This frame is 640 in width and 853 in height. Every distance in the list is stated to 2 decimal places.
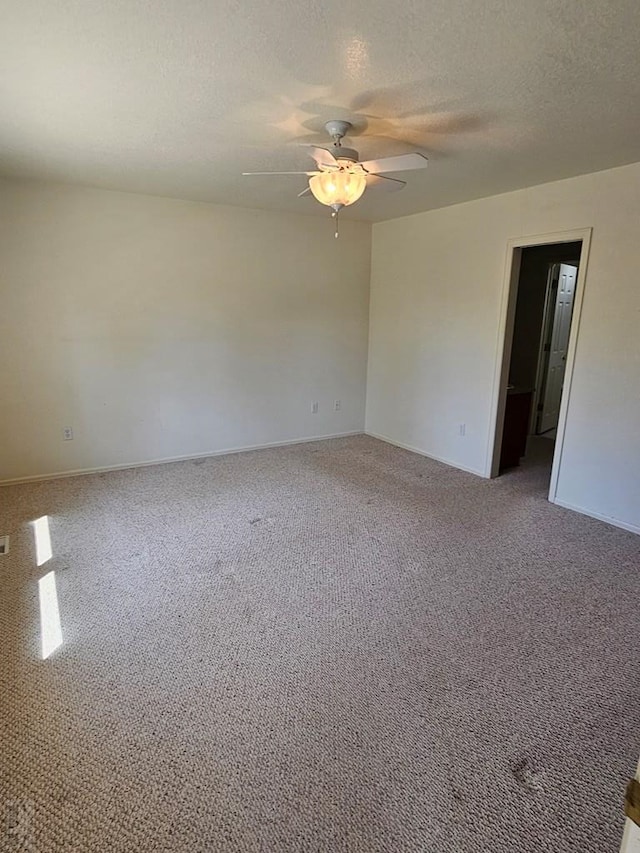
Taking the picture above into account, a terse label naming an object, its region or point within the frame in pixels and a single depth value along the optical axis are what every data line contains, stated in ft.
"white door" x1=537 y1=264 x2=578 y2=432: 18.03
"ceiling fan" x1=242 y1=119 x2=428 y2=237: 7.07
